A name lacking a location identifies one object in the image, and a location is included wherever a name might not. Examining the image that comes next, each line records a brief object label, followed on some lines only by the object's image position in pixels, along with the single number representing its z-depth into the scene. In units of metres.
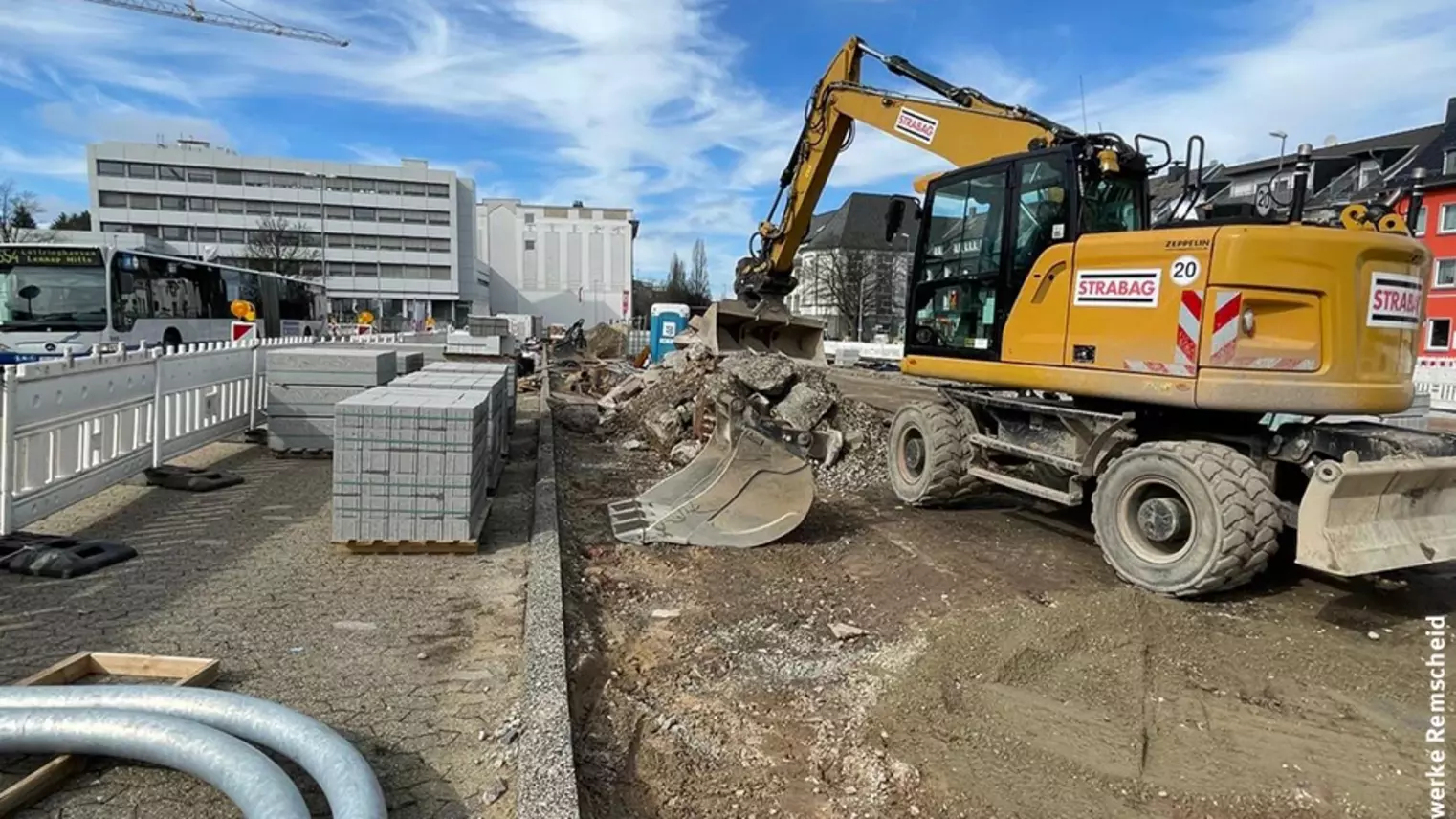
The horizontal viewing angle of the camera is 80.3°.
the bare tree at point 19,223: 43.84
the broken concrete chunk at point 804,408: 11.10
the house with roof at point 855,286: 57.41
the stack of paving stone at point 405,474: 5.94
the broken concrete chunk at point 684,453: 10.86
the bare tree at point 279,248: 63.22
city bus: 17.00
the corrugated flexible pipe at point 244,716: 2.80
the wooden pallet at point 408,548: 5.97
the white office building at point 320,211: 77.50
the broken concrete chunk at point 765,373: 11.54
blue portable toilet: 24.09
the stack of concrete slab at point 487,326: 29.00
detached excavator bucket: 7.01
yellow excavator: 5.52
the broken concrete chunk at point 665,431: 12.05
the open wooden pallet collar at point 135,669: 3.60
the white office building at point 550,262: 104.31
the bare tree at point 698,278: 97.88
